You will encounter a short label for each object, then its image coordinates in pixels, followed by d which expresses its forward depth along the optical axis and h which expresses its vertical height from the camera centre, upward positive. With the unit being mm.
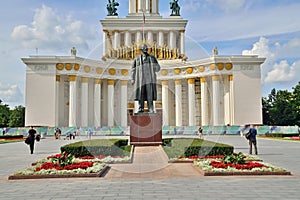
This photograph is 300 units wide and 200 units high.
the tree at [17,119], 65969 -245
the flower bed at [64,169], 10016 -1675
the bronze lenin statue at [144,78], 18608 +2273
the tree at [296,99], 55378 +3008
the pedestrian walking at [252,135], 17655 -1008
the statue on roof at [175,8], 64250 +21444
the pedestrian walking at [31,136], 18781 -1062
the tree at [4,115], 64819 +583
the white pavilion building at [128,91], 45625 +3899
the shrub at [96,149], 14453 -1433
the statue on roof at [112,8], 63800 +21342
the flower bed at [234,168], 10188 -1671
